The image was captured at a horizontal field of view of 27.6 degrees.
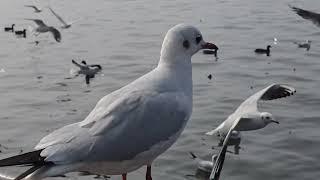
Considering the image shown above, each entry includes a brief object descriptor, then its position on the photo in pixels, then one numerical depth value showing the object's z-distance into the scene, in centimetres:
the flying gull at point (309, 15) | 1357
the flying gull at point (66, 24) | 2245
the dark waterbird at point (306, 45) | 1877
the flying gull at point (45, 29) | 2241
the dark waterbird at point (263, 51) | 1845
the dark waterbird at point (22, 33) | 2521
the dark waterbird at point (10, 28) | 2552
